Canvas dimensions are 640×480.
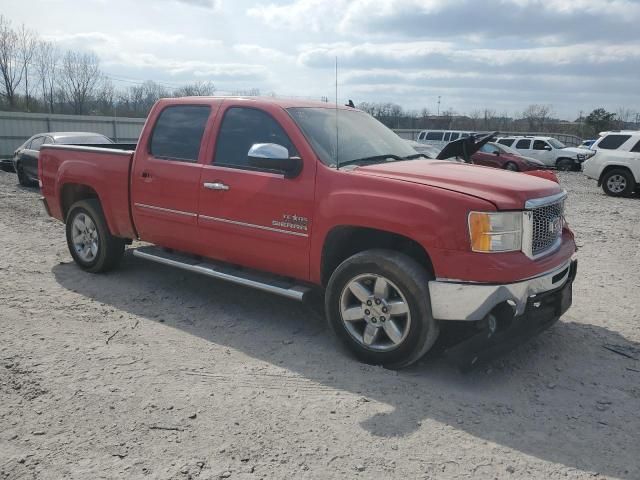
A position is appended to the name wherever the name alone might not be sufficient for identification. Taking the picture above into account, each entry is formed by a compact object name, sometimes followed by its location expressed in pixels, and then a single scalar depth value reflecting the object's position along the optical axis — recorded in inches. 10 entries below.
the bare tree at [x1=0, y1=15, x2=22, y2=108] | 1647.4
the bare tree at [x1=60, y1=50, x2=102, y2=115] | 1768.0
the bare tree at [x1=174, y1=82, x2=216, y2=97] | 1096.3
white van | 1141.2
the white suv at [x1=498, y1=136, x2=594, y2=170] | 1074.1
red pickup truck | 149.9
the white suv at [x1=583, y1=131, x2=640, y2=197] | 634.2
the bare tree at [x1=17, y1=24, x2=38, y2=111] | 1572.2
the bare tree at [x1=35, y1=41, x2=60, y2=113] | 1659.8
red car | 877.2
